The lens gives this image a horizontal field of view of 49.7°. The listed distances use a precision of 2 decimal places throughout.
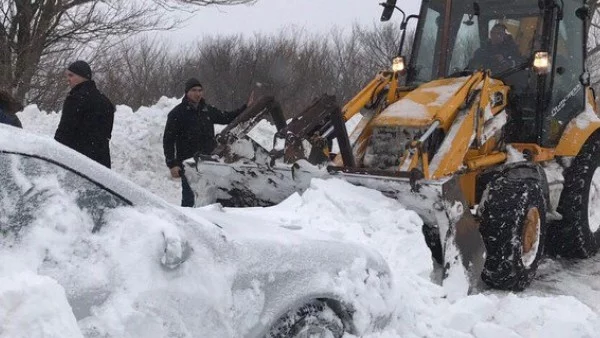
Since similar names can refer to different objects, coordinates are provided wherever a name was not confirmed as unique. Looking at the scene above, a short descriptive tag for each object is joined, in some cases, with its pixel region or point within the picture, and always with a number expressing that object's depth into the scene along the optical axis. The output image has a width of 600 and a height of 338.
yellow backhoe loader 5.18
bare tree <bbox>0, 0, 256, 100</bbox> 11.15
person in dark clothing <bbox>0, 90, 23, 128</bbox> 5.34
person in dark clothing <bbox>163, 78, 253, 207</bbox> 7.01
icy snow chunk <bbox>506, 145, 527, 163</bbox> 6.25
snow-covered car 2.30
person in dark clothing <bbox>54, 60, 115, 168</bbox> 5.74
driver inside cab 6.43
